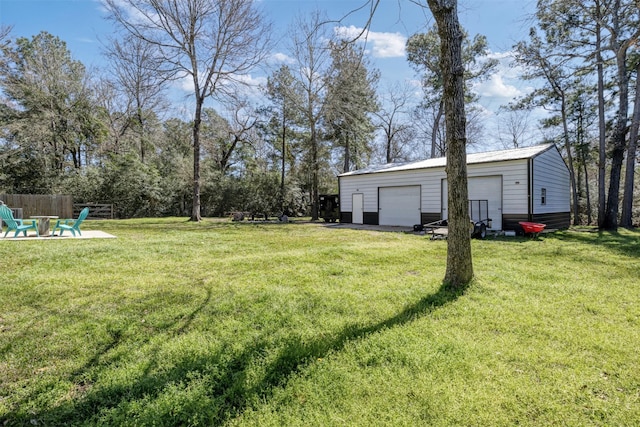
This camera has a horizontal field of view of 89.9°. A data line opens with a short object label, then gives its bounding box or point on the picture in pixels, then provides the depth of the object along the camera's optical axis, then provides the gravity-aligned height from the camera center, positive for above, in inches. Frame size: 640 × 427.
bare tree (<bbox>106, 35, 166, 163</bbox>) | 631.8 +326.5
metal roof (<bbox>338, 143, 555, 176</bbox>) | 450.0 +78.1
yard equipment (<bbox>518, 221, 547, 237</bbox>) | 382.3 -24.9
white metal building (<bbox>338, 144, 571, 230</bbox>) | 435.2 +27.9
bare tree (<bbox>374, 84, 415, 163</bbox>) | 1003.9 +288.7
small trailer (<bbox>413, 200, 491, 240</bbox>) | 380.2 -21.7
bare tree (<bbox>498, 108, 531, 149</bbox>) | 994.1 +249.1
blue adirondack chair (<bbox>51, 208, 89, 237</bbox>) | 331.4 -16.9
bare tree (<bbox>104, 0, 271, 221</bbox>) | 592.1 +338.3
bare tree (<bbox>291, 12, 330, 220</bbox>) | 711.1 +305.3
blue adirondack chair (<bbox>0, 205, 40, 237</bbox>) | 305.0 -9.7
